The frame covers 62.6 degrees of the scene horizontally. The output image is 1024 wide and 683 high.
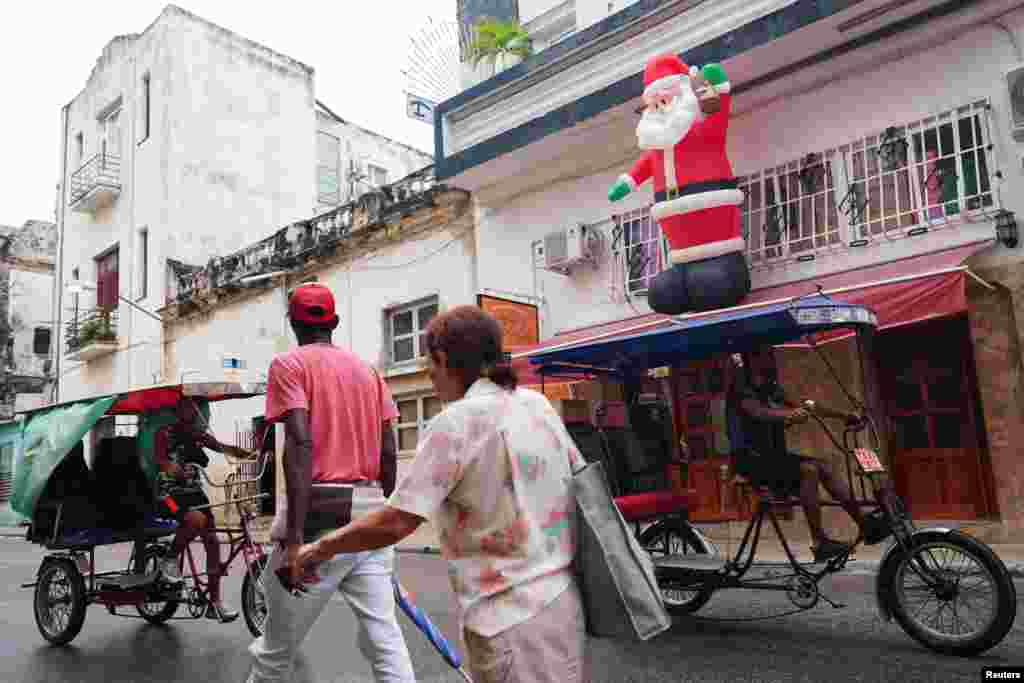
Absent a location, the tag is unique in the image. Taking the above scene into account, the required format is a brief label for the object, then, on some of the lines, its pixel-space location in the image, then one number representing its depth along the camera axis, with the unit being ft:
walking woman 6.73
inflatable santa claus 31.32
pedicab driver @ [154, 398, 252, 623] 18.95
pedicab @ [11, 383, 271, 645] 19.80
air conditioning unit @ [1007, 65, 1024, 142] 27.43
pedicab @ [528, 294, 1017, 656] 14.90
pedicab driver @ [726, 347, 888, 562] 17.01
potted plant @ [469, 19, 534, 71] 45.98
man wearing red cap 9.71
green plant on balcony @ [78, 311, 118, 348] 75.15
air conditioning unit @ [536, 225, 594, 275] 39.63
